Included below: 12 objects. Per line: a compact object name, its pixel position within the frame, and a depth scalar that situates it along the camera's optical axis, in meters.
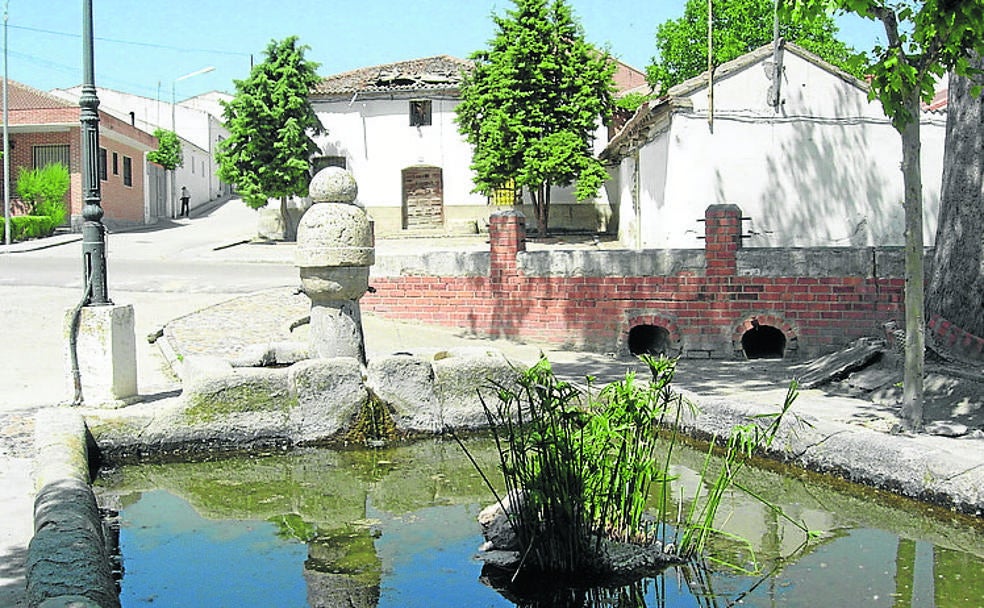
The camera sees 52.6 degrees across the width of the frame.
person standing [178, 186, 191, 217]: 47.66
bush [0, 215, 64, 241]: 29.53
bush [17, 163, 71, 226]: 32.88
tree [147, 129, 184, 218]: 44.12
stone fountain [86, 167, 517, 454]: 7.07
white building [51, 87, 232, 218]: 49.59
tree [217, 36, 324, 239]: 31.56
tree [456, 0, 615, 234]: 28.12
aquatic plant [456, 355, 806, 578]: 4.59
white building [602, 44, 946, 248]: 18.97
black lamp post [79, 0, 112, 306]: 7.63
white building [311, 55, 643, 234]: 33.81
